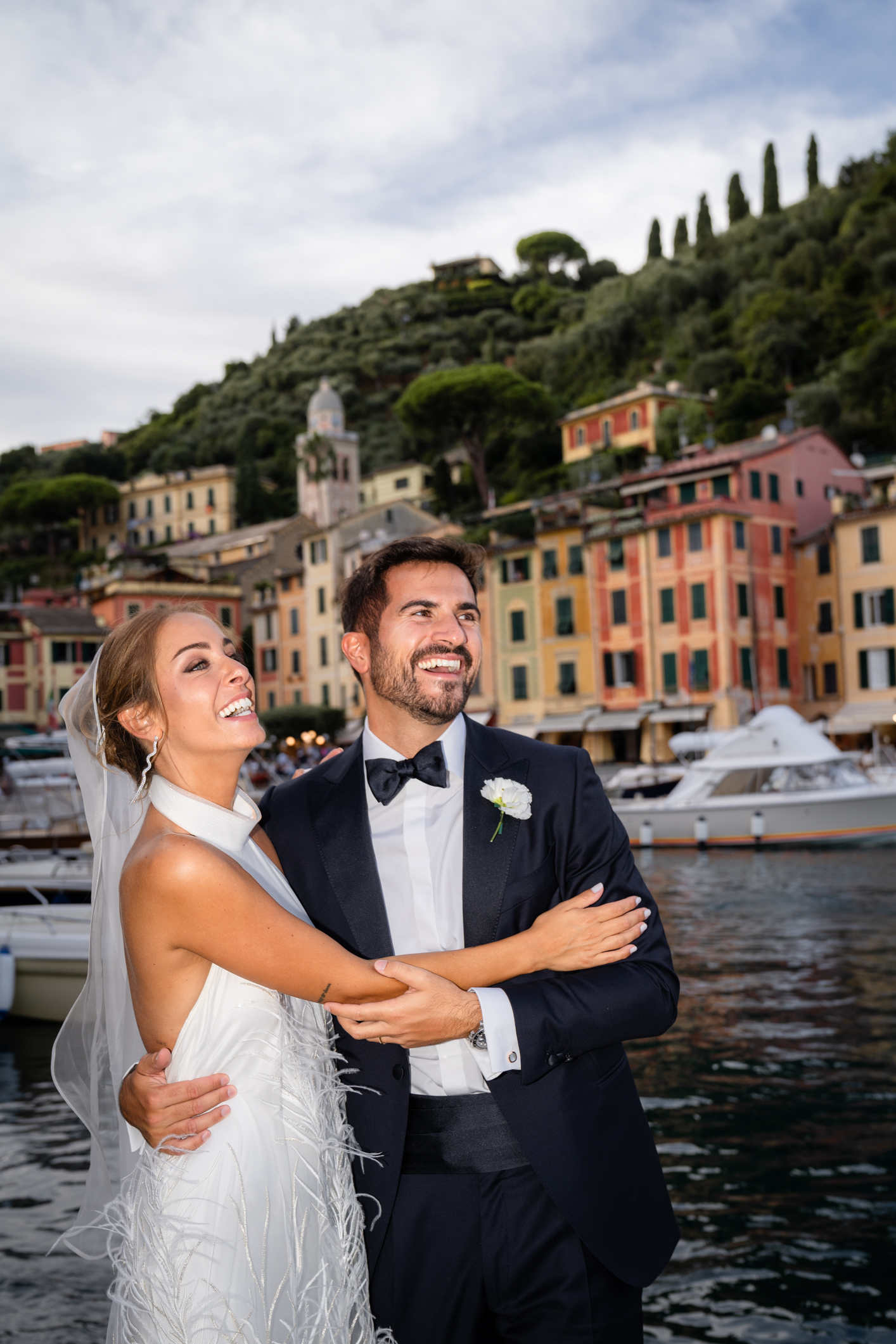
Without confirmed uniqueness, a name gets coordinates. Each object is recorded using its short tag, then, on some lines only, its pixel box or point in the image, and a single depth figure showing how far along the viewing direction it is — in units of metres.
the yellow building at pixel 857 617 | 35.56
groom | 2.31
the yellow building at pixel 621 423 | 49.84
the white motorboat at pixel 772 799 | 22.70
